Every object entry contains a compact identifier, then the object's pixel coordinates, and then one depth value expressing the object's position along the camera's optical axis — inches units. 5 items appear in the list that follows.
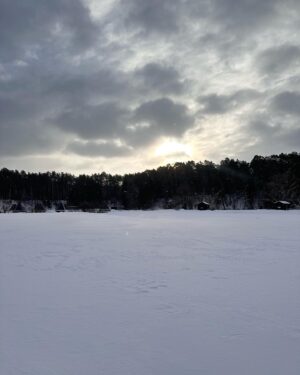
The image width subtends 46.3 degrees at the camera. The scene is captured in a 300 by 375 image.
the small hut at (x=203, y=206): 2353.6
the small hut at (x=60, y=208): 2528.5
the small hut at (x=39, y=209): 2613.2
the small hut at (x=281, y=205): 2113.7
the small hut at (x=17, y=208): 2640.7
